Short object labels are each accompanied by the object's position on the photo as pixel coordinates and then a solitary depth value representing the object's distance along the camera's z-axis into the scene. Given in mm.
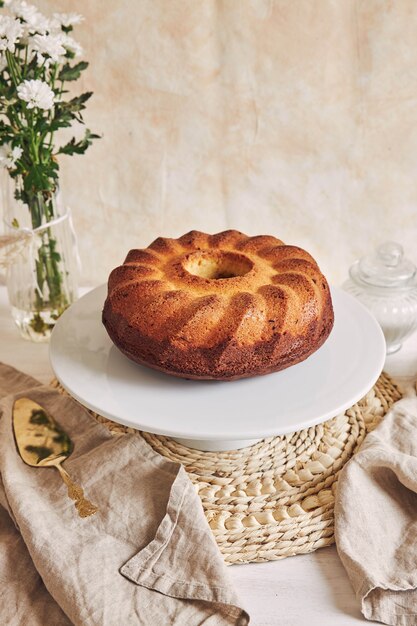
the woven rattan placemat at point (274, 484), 1014
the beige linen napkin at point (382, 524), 915
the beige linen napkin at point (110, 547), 884
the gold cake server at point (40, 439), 1107
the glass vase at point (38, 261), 1383
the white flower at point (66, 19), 1253
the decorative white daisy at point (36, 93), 1183
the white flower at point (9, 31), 1172
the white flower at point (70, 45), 1239
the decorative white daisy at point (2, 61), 1230
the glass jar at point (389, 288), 1416
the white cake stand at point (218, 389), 998
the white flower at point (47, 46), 1192
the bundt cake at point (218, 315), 1040
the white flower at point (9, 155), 1250
